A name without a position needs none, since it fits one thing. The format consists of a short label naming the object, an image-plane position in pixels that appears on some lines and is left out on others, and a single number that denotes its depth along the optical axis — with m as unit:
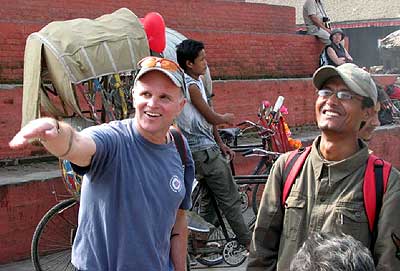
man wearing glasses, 2.81
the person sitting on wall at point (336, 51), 12.59
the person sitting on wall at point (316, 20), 13.05
